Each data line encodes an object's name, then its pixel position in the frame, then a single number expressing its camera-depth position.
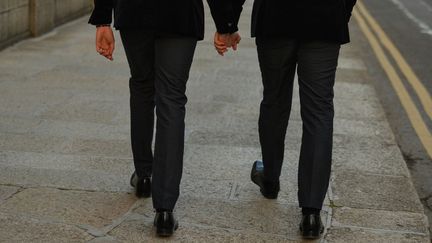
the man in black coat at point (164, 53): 7.56
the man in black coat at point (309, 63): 7.60
